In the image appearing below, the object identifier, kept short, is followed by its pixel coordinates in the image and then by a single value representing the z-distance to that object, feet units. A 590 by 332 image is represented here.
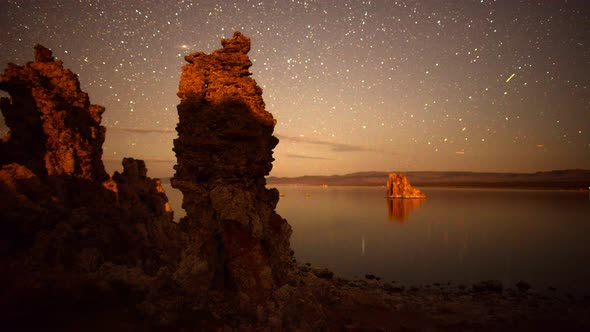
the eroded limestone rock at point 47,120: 68.54
